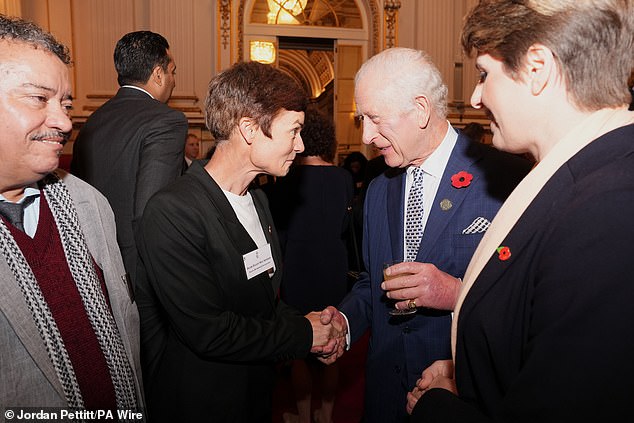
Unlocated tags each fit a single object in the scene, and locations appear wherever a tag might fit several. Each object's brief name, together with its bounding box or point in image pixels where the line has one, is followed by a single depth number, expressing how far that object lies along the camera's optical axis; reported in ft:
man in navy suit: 5.69
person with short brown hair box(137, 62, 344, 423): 5.31
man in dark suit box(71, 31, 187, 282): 8.93
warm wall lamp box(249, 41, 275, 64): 28.04
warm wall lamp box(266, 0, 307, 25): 28.63
